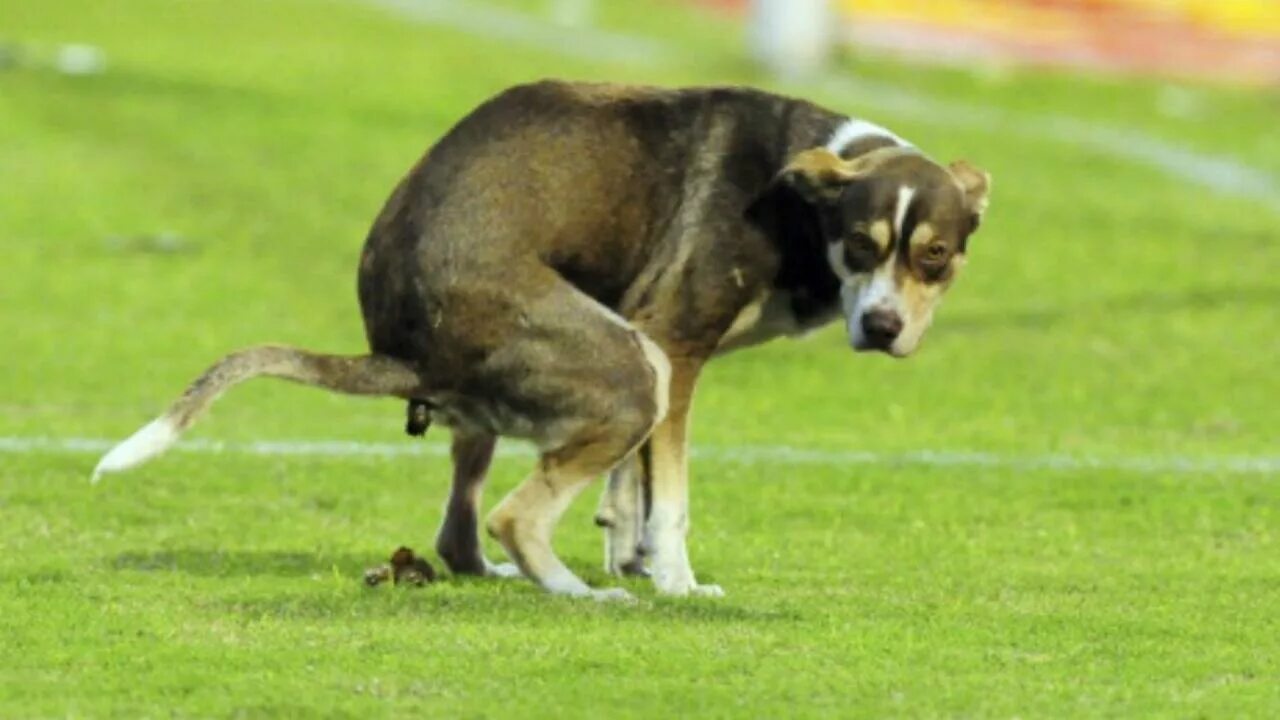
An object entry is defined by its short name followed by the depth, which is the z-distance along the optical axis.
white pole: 34.78
